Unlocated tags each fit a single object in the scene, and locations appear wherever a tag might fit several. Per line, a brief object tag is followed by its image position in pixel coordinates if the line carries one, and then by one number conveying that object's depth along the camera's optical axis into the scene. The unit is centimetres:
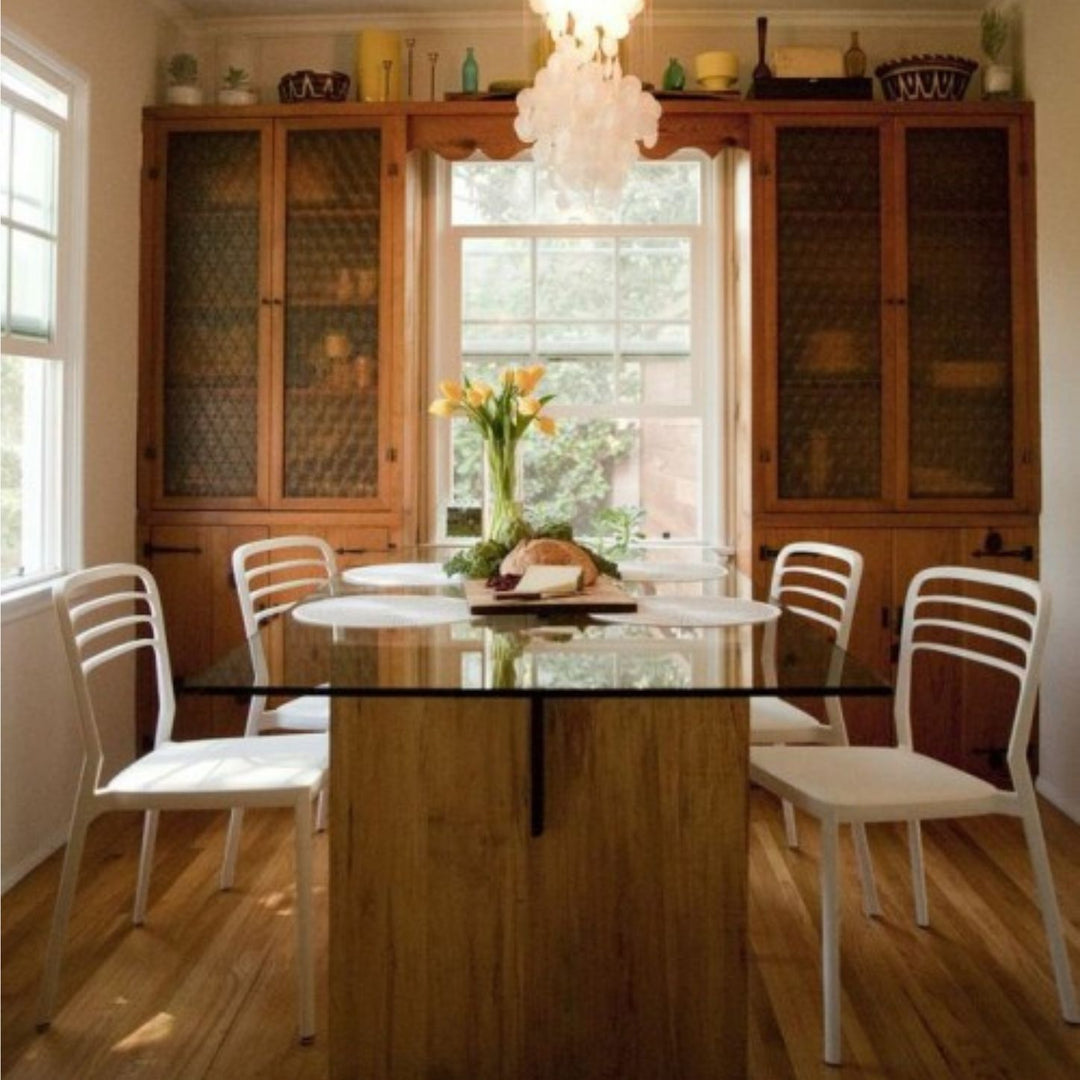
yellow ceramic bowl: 392
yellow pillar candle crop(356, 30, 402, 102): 401
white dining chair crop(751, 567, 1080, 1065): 214
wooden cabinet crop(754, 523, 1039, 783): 385
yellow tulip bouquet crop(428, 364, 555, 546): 288
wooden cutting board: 239
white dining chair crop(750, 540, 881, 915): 279
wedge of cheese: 247
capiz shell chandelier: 256
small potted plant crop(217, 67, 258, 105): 400
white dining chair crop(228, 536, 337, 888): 293
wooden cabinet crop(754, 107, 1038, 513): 385
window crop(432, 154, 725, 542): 428
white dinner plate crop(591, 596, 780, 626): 228
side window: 315
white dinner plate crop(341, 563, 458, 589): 283
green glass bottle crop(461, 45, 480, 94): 398
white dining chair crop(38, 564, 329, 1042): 223
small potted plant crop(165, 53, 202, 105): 396
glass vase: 288
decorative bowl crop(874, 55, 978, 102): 386
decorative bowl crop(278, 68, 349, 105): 396
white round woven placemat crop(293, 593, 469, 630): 225
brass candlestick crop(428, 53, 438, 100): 412
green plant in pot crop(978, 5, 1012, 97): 387
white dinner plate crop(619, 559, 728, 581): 299
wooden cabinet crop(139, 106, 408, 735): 393
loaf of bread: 265
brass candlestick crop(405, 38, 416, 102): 414
